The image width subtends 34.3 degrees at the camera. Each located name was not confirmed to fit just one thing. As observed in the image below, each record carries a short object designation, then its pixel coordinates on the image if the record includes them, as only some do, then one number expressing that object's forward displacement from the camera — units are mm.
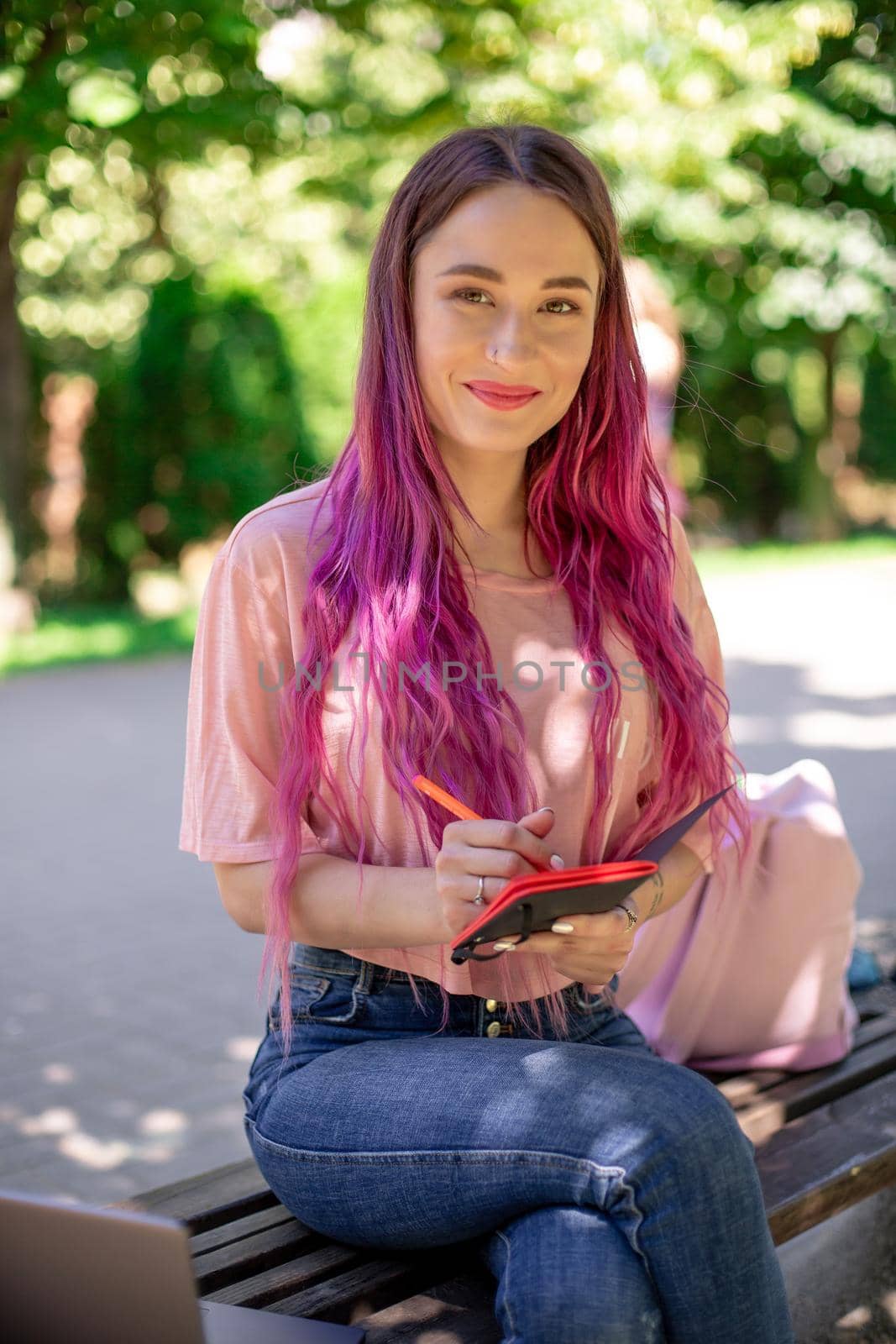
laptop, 1338
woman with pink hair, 1737
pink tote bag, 2711
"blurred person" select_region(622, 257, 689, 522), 5539
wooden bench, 1865
